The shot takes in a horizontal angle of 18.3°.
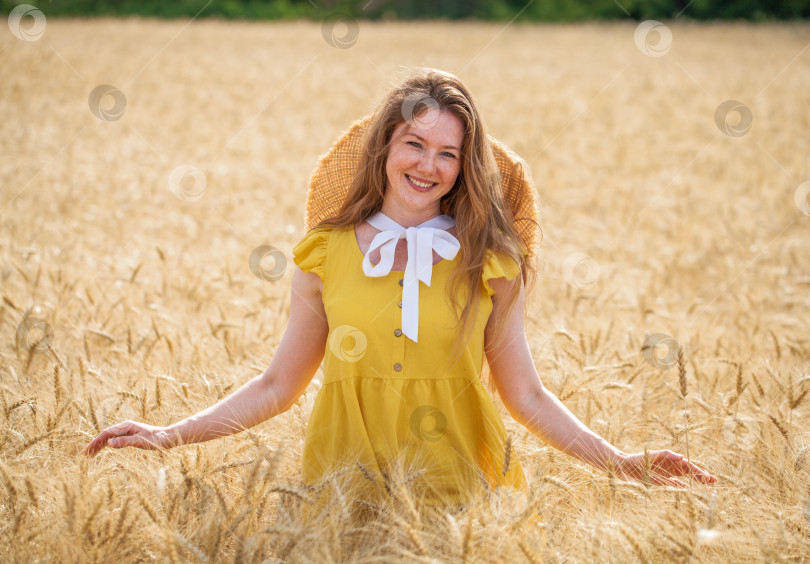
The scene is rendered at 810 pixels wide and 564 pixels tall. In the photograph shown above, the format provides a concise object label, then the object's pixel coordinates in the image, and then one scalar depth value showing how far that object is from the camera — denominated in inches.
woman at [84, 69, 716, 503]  172.5
